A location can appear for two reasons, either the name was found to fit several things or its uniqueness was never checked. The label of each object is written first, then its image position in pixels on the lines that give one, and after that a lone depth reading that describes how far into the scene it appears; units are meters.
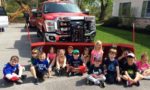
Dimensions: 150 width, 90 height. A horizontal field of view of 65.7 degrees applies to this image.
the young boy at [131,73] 3.11
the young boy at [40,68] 3.16
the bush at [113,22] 11.40
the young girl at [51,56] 3.60
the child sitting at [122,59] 3.28
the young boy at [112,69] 3.16
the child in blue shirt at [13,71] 3.06
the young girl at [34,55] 3.34
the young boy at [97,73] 3.09
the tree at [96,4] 17.75
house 9.44
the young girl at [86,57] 3.64
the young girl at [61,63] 3.46
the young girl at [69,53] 3.50
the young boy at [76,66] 3.40
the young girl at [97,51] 3.48
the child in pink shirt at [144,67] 3.38
